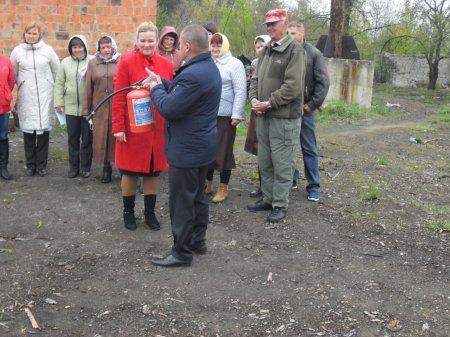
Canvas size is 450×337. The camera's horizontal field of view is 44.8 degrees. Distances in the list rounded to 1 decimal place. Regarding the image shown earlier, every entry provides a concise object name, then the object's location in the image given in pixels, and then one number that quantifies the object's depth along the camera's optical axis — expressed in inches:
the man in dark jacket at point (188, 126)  159.8
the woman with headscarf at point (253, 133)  256.7
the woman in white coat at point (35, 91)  275.1
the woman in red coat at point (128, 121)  191.8
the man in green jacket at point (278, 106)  211.2
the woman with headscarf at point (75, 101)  276.2
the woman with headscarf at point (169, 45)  252.5
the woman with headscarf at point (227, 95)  235.9
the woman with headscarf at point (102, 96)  261.9
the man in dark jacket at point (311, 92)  238.5
